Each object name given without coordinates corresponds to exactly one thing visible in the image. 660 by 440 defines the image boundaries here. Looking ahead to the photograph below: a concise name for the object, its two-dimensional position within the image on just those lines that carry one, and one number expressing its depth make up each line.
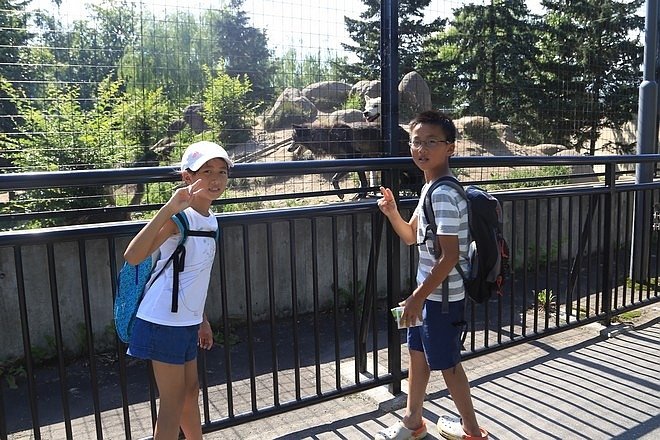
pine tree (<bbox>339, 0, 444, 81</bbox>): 5.34
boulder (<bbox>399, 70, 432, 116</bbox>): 7.33
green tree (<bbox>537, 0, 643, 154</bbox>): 9.02
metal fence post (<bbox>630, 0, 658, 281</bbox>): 5.95
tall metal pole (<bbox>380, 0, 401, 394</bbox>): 3.40
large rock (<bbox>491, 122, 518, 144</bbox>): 8.18
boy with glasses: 2.45
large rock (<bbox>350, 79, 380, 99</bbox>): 6.09
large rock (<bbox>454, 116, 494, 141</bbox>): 7.93
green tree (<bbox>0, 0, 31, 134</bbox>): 4.89
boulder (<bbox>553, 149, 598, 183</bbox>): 9.47
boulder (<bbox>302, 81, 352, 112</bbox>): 6.61
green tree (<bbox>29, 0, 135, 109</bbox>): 5.07
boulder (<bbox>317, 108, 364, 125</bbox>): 6.90
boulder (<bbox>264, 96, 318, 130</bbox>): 6.30
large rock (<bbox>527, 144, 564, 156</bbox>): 8.88
